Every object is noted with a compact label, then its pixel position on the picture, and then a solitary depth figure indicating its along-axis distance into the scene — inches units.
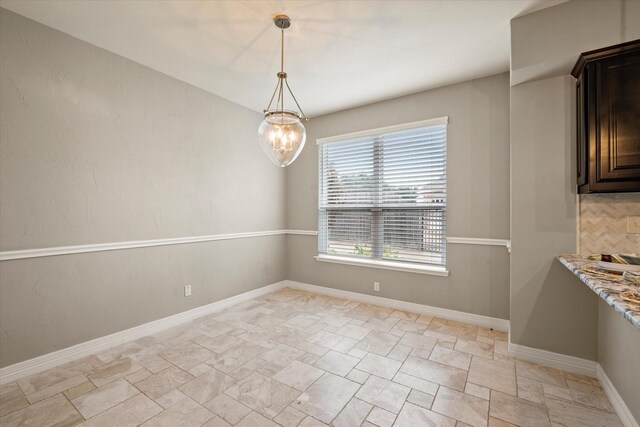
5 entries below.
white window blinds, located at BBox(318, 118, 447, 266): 140.2
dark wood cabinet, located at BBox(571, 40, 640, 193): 74.4
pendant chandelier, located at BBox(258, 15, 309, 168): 88.7
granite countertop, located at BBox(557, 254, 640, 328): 45.5
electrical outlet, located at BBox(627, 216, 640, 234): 81.0
